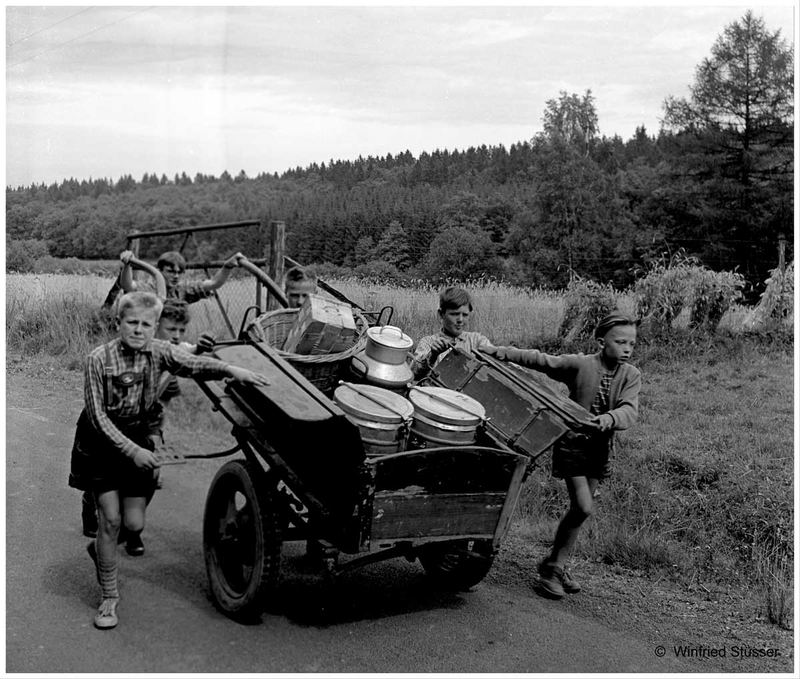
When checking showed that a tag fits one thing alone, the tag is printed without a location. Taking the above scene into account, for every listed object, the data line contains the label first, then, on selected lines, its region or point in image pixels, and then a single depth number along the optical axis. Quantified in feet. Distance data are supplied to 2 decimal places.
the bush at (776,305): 36.99
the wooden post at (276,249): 29.19
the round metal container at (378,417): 13.38
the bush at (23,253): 40.98
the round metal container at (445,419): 13.76
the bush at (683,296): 35.12
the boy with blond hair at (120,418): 13.47
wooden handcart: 12.48
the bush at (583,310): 33.30
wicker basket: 15.16
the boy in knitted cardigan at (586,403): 15.39
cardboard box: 15.80
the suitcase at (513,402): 14.20
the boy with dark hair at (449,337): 16.39
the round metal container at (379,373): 15.52
